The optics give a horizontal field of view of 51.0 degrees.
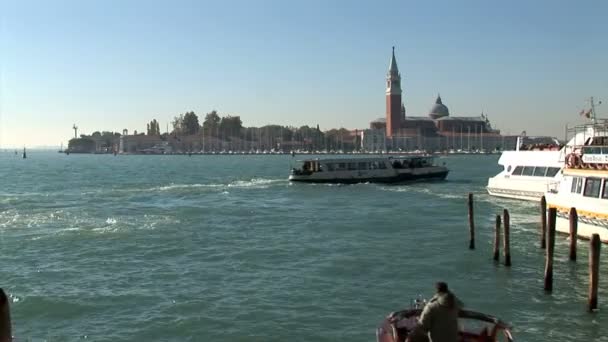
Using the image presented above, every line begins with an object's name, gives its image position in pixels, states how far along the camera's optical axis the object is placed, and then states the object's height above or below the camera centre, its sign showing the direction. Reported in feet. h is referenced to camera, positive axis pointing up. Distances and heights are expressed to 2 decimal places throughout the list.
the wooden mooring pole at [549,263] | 55.88 -10.36
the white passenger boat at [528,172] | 135.13 -5.88
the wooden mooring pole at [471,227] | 77.69 -9.99
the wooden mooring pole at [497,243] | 69.67 -10.77
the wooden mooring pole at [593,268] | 48.34 -9.55
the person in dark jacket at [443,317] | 28.60 -7.72
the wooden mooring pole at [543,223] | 75.61 -9.31
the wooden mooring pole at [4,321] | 26.27 -7.15
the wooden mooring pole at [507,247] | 66.44 -10.62
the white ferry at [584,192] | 74.13 -5.93
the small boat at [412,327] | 32.40 -9.48
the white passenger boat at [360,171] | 198.18 -7.66
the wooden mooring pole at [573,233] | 63.05 -8.89
